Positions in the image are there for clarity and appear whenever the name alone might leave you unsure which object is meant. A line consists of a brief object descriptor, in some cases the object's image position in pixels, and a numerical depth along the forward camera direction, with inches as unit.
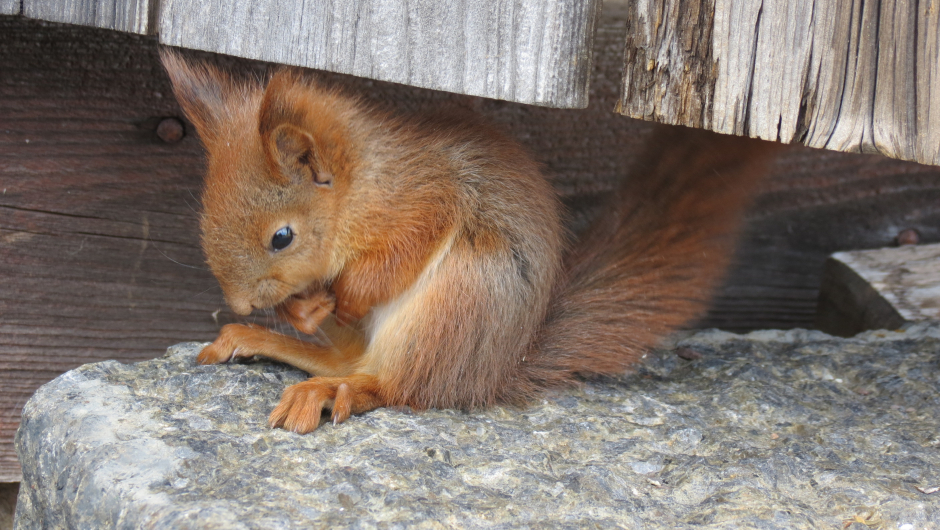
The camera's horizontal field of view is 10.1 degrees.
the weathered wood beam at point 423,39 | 60.5
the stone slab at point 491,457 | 60.0
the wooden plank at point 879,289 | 65.6
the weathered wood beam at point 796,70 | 59.7
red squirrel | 62.0
